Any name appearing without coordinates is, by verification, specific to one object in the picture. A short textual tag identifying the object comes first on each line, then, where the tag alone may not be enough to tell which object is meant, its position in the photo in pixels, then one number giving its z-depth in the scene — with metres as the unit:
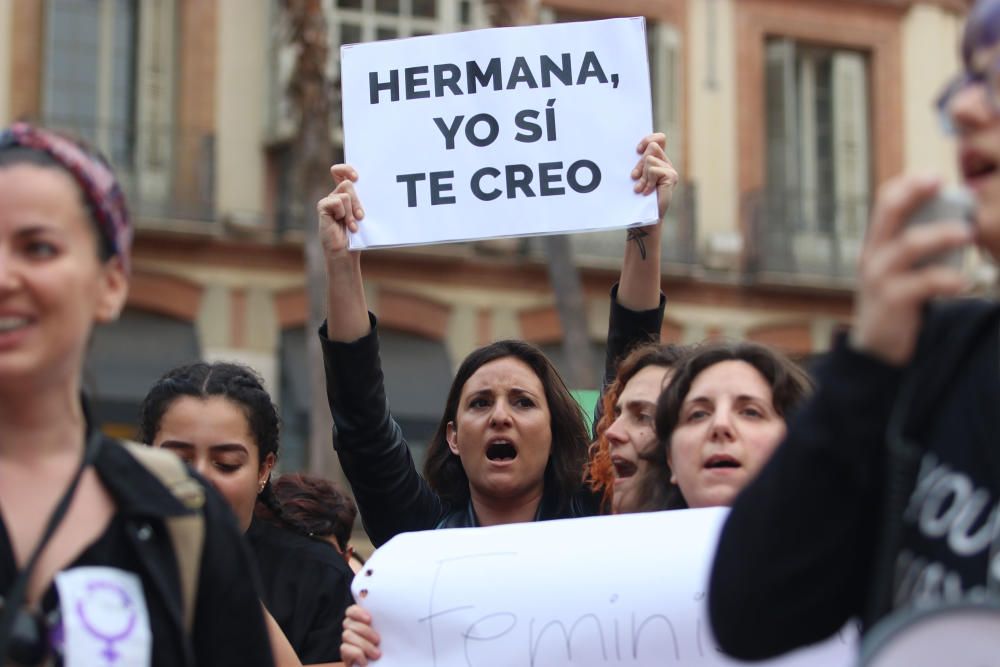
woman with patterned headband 2.46
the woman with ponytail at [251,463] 4.46
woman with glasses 2.15
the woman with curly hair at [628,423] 4.26
